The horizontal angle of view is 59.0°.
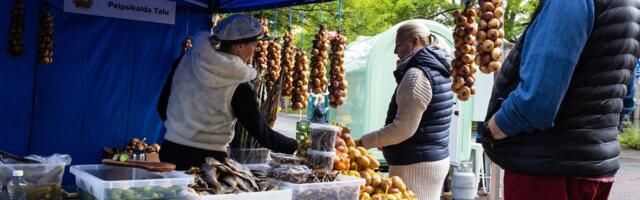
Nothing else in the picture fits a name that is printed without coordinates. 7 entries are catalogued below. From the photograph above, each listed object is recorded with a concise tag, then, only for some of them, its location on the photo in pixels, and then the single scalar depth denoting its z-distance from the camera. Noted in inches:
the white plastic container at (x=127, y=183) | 80.4
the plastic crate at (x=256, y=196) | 85.4
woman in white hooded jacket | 124.6
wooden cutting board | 91.0
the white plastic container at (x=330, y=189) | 97.2
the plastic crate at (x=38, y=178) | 84.9
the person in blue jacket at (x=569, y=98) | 81.9
